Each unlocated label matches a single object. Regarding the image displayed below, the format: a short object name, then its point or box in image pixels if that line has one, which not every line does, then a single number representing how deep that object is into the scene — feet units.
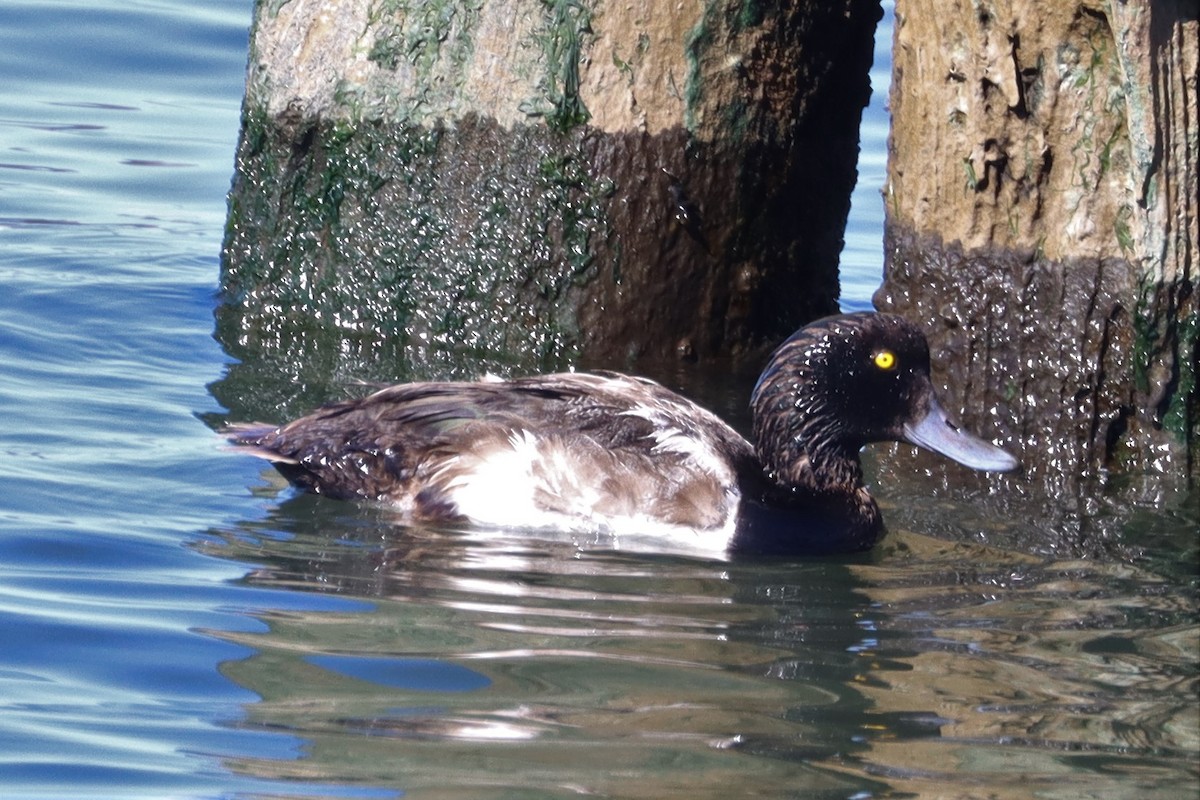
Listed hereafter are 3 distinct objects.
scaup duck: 39.65
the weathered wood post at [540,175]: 48.65
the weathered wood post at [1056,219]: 39.45
